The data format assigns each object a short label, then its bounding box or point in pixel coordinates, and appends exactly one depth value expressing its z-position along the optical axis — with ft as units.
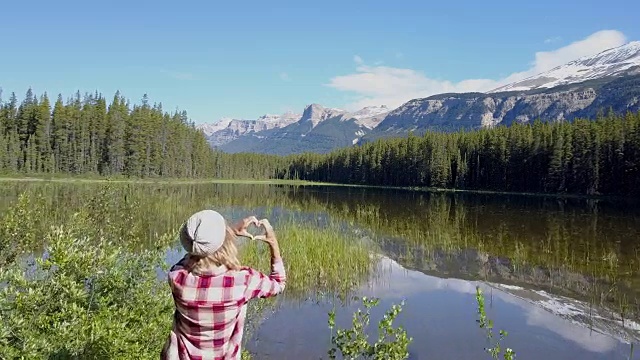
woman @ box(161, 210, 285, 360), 12.21
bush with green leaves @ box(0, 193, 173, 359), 19.33
